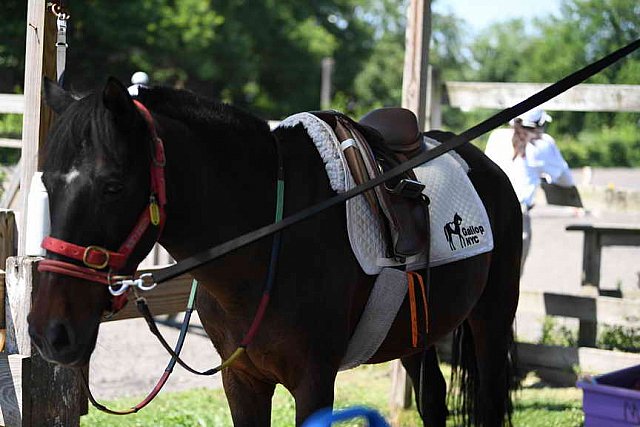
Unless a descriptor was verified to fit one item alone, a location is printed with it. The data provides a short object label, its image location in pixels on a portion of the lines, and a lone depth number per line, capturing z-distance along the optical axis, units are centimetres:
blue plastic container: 413
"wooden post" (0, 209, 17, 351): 696
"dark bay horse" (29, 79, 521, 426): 464
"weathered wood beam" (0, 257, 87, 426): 623
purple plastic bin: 562
